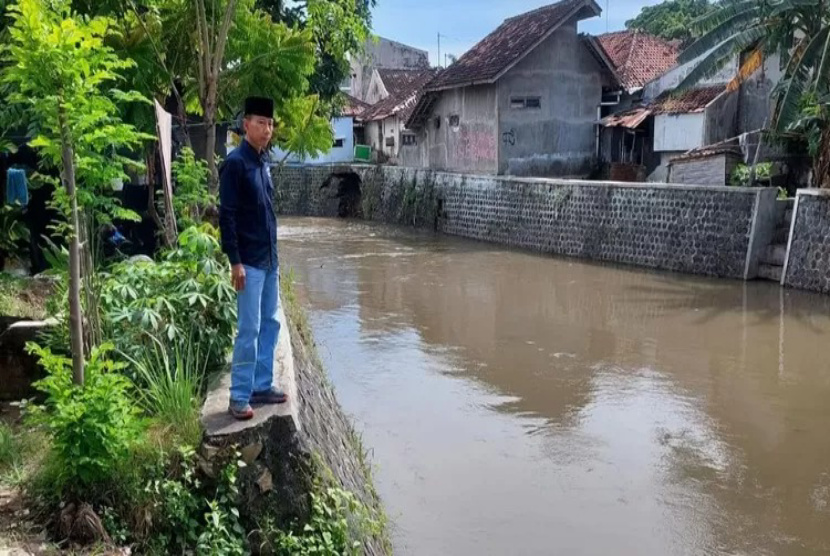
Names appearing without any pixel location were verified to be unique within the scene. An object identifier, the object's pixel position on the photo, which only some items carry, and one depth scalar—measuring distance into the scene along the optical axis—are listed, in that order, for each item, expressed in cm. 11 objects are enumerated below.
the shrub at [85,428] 359
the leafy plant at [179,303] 483
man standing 411
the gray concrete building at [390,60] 4588
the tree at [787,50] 1474
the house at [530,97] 2347
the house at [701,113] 2097
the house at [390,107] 3481
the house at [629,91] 2400
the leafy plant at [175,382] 409
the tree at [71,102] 359
